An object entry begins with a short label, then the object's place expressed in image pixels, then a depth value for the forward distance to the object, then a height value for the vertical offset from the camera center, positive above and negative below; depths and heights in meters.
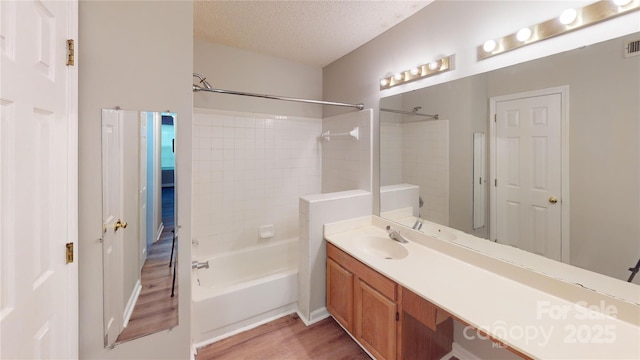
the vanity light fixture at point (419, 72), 1.70 +0.85
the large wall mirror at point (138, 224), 1.18 -0.25
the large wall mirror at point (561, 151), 1.03 +0.15
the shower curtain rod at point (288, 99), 1.74 +0.73
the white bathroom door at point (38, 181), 0.70 -0.01
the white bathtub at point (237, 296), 1.86 -1.04
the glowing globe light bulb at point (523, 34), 1.29 +0.79
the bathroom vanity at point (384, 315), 1.37 -0.90
